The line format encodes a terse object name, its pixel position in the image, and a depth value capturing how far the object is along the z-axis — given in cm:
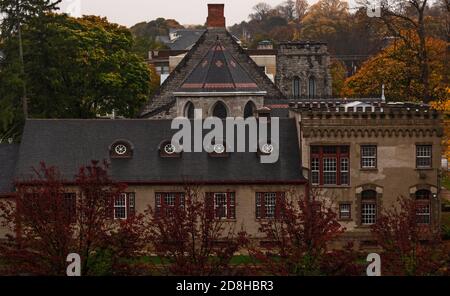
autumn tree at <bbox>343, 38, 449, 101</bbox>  8712
